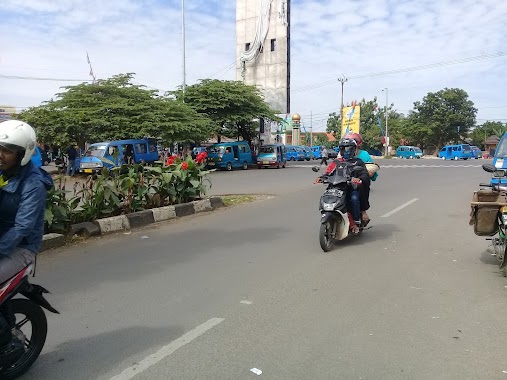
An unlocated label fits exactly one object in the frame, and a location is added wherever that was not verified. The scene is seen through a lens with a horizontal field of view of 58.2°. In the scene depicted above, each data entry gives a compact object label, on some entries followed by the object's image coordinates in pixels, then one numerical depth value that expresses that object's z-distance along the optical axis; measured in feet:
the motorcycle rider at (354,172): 23.81
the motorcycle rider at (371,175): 24.41
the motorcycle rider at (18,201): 9.50
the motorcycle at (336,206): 22.09
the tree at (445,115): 209.97
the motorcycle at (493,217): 17.76
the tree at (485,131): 271.69
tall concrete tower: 130.00
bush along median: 24.40
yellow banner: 147.23
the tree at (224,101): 103.86
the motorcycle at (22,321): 9.77
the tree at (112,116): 76.84
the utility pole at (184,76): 103.65
